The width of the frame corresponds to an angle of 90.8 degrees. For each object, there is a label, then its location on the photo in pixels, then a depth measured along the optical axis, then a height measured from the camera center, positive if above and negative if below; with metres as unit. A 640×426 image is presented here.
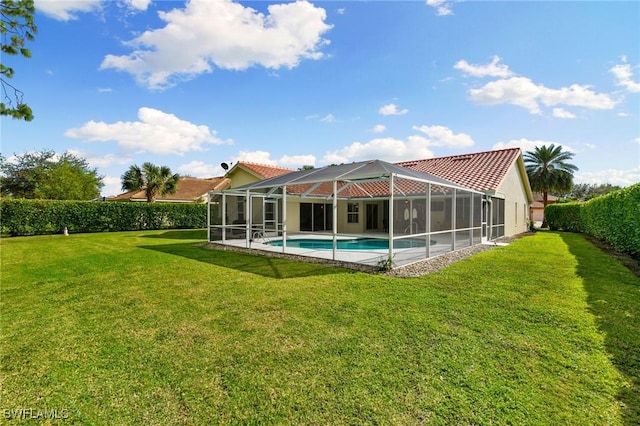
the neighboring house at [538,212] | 54.22 -0.40
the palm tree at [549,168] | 32.31 +4.28
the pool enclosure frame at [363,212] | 10.66 -0.03
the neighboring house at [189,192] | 32.76 +2.50
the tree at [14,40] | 7.04 +3.99
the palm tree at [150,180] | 26.52 +2.85
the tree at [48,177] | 35.41 +4.45
